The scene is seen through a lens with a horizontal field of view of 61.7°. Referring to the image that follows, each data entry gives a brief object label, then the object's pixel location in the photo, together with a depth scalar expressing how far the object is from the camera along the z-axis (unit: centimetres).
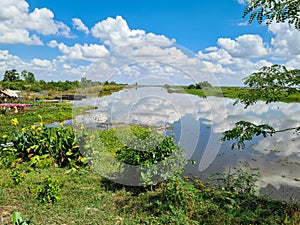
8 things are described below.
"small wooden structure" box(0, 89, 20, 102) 2740
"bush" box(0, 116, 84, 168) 595
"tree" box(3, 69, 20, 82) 6041
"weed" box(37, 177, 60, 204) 403
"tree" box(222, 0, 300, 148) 383
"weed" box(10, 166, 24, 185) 463
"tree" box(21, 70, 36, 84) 6793
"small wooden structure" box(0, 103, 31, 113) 2208
